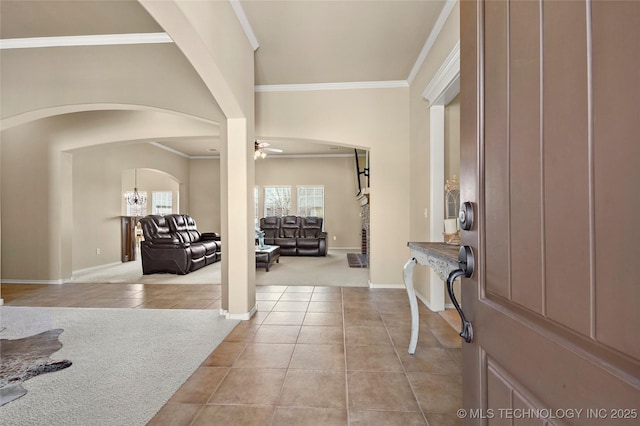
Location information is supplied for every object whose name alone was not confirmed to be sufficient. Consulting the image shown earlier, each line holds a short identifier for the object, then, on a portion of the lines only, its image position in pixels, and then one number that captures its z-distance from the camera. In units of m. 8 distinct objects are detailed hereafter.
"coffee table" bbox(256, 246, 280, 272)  5.79
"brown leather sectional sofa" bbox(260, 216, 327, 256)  8.02
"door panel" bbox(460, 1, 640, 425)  0.41
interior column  3.19
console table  1.69
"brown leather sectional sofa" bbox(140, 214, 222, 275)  5.67
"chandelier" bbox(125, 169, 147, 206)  8.38
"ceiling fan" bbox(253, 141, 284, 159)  6.32
